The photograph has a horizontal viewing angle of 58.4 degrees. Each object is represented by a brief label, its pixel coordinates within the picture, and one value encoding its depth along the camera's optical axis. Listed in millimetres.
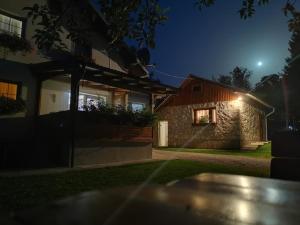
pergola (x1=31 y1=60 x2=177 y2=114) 8664
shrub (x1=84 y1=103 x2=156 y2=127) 9542
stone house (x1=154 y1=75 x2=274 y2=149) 17391
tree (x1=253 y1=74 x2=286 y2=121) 33156
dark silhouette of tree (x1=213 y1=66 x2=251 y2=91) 57619
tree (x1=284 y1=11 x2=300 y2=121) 31906
